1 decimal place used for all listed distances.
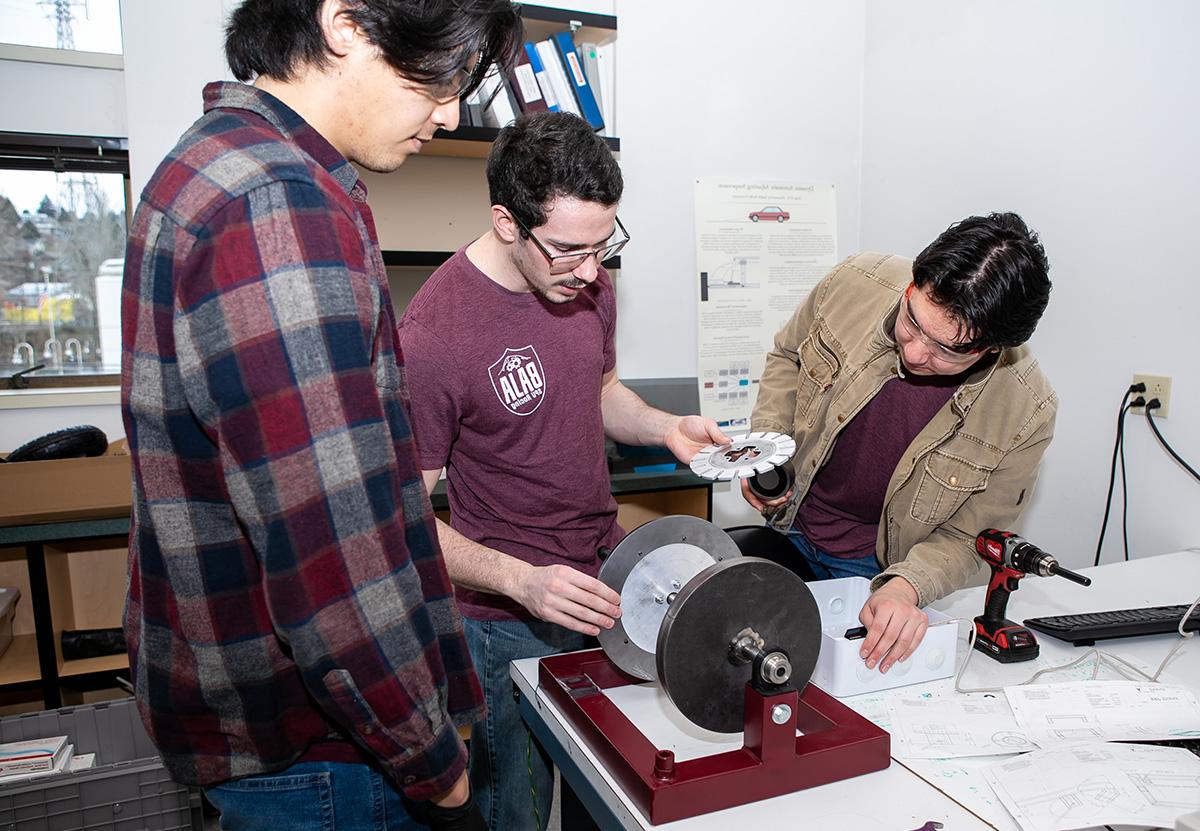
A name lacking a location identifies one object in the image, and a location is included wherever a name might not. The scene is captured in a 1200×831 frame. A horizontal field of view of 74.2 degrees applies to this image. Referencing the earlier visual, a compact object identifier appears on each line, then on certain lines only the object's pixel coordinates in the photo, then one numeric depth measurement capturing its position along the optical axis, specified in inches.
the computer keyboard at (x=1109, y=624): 58.1
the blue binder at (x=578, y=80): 97.9
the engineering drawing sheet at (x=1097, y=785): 38.2
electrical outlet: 81.0
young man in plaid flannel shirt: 26.6
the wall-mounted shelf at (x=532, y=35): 91.7
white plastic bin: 50.5
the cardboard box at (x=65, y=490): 79.3
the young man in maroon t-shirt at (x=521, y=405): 54.1
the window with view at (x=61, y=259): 115.6
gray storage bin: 67.9
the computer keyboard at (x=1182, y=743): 45.4
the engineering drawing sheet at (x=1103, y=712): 46.0
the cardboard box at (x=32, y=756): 69.7
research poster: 121.0
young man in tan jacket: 53.8
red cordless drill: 55.2
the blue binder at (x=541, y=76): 96.8
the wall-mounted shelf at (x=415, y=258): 90.8
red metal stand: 38.8
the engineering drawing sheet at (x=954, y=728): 44.7
